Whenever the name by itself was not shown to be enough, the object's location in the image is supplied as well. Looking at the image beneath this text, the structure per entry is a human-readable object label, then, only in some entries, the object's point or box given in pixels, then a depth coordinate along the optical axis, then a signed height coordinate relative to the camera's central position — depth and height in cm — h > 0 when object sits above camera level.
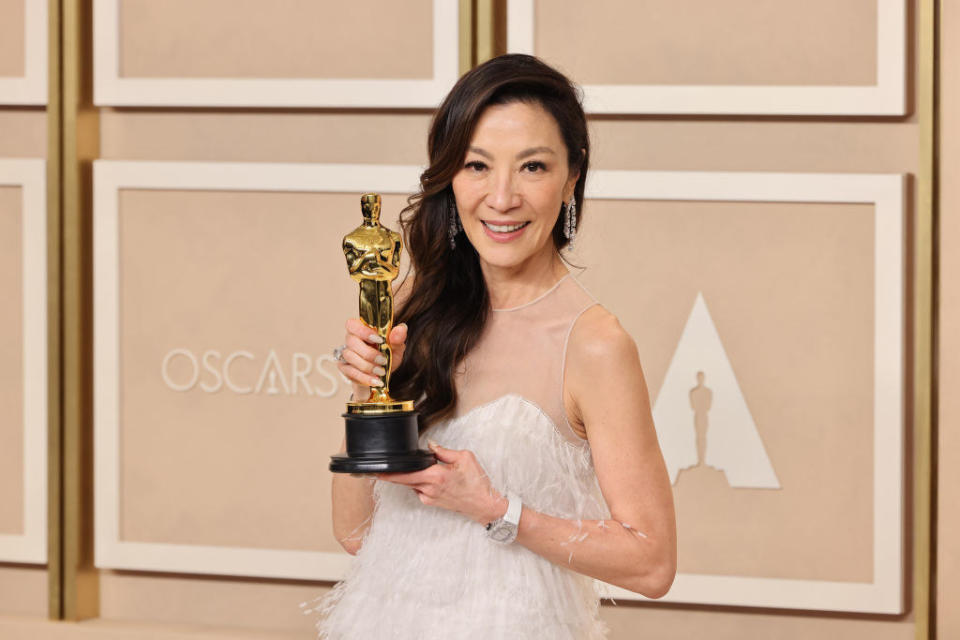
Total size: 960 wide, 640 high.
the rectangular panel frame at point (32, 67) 600 +65
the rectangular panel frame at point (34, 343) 607 -14
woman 295 -18
